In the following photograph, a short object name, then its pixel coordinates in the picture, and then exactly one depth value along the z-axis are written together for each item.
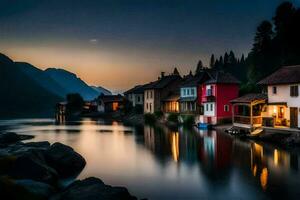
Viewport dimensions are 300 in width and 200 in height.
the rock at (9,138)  46.13
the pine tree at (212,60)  180.50
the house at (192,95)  72.38
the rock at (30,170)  21.55
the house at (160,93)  91.32
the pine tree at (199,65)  170.88
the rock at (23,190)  15.91
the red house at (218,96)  64.12
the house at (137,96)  105.74
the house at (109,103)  128.38
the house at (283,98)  43.06
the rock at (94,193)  16.79
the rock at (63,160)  27.08
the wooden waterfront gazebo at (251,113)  49.28
